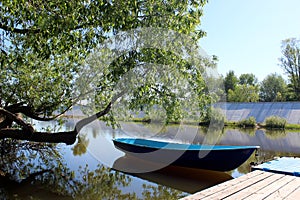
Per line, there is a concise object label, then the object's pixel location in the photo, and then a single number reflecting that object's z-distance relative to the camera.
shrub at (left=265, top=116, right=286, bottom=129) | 20.28
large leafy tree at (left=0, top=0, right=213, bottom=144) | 3.21
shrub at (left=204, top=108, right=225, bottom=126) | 18.70
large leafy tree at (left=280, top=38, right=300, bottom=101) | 28.64
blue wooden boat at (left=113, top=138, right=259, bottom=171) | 6.06
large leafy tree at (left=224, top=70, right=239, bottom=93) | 40.75
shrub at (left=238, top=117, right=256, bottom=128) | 21.38
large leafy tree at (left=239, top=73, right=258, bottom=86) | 47.69
